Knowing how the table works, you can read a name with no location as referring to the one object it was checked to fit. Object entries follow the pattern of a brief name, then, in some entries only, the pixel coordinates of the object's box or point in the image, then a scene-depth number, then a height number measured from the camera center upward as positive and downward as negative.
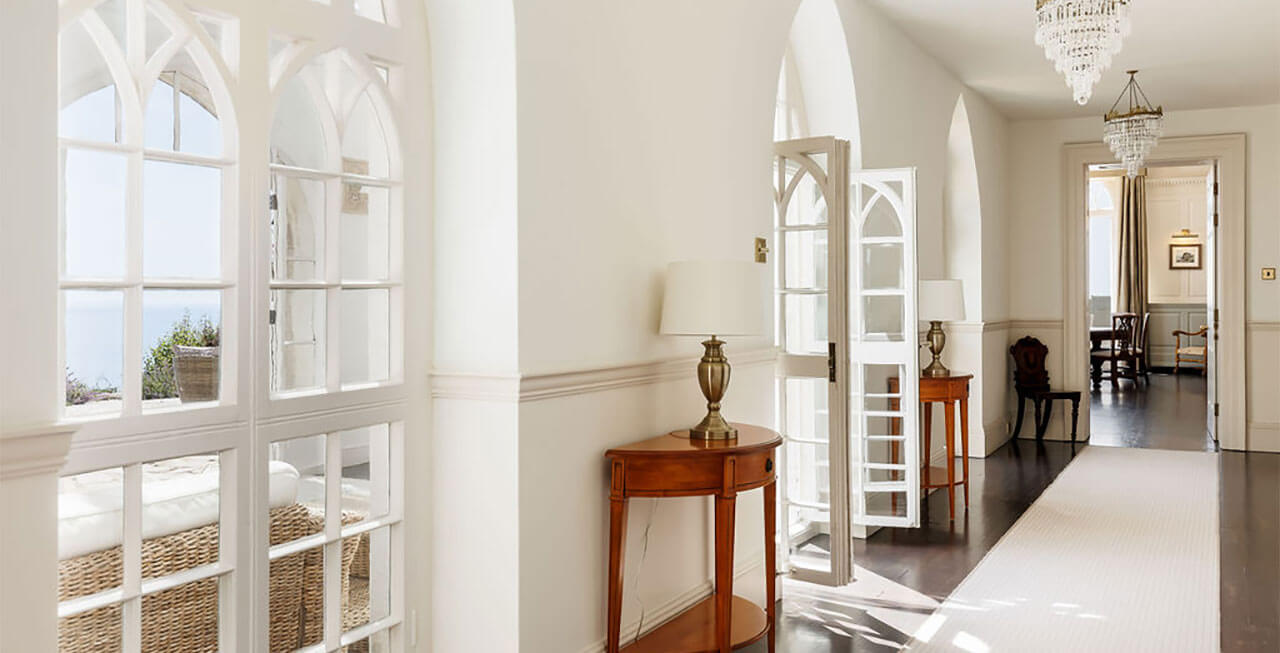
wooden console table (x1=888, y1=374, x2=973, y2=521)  5.63 -0.46
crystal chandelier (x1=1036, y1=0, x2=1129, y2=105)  4.18 +1.29
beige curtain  14.49 +1.14
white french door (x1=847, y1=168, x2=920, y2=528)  5.03 +0.01
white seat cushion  1.99 -0.39
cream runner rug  3.67 -1.18
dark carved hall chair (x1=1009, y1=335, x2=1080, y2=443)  8.76 -0.50
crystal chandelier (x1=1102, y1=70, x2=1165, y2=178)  6.91 +1.40
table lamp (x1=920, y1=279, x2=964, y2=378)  5.78 +0.14
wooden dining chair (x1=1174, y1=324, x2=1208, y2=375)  14.19 -0.42
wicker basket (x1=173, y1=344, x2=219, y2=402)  2.20 -0.11
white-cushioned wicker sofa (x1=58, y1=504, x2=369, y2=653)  2.01 -0.63
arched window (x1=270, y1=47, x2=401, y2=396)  2.44 +0.27
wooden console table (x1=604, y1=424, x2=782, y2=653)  3.02 -0.50
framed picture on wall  14.64 +1.04
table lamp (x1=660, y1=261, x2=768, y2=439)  3.12 +0.08
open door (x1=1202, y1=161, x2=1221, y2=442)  8.66 +0.26
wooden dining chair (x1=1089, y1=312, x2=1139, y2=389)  13.20 -0.38
